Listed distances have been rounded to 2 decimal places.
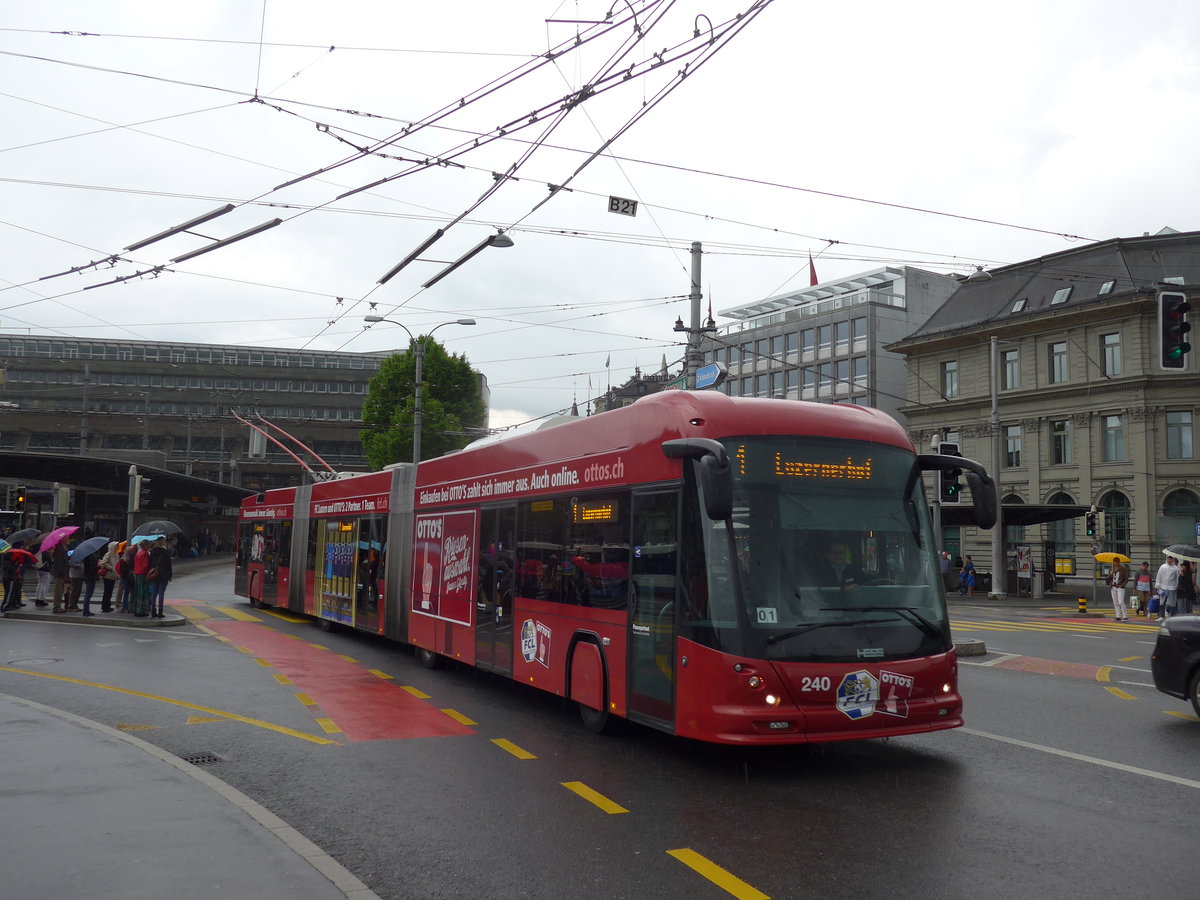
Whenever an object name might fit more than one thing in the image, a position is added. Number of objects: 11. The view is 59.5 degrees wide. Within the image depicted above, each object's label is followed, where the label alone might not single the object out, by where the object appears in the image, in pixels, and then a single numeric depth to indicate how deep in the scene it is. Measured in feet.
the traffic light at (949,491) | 56.64
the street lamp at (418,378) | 118.62
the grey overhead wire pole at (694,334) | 70.28
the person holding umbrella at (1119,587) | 95.35
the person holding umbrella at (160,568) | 69.56
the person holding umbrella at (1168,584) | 78.88
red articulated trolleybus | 25.61
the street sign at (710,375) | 60.18
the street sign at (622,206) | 59.41
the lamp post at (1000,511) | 128.67
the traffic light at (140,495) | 82.92
